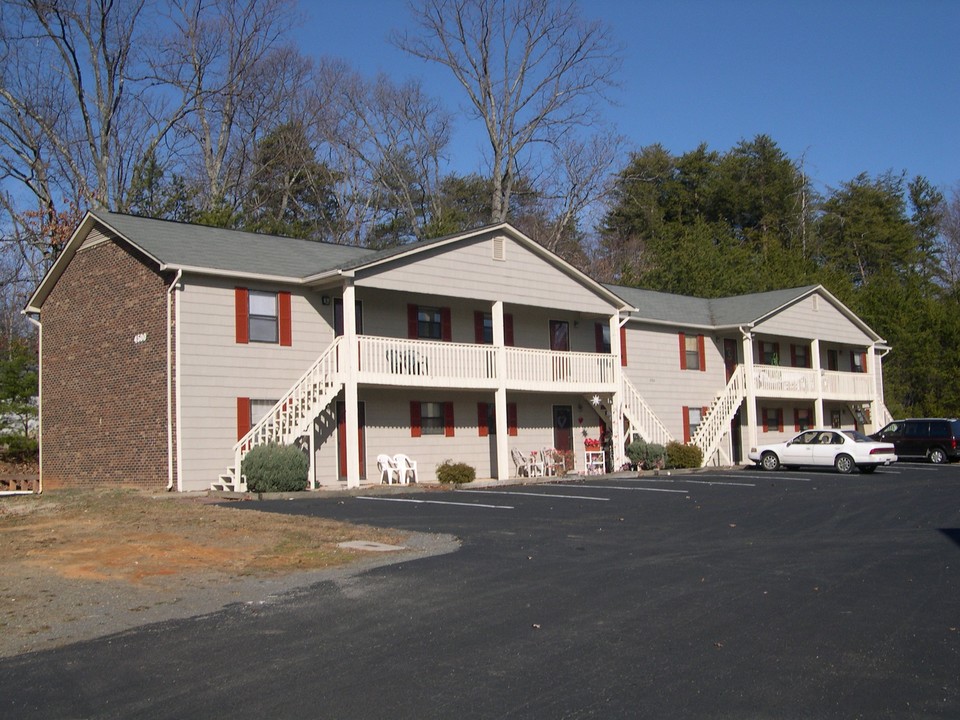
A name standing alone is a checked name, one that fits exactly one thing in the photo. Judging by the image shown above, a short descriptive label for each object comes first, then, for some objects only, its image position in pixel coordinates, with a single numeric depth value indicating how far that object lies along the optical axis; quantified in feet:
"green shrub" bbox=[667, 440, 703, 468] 102.47
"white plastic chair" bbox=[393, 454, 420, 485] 85.05
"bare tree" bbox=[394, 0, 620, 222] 152.87
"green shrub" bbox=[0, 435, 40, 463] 100.48
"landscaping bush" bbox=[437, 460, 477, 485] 83.30
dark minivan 115.96
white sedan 95.81
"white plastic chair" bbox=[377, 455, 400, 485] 84.33
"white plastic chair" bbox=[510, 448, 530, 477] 97.60
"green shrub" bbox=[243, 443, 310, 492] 69.97
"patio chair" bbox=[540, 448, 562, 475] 98.63
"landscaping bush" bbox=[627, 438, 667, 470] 100.16
